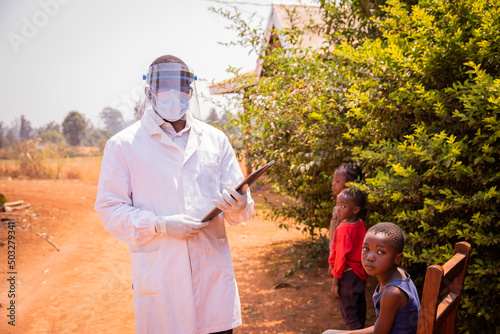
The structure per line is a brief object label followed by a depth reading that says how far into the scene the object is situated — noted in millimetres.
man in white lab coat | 2213
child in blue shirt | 1905
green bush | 2627
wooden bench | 1493
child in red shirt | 3297
